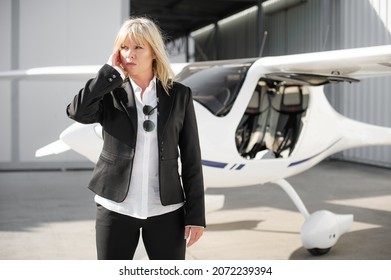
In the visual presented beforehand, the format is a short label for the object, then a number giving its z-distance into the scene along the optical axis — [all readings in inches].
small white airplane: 256.6
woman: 144.5
